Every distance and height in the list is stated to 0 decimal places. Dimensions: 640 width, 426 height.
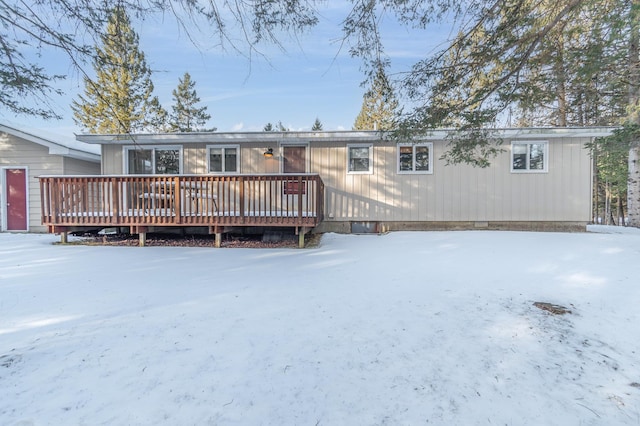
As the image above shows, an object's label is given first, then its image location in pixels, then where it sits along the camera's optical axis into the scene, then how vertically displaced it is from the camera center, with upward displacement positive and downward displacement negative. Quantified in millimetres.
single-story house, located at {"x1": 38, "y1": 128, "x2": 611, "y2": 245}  8031 +1118
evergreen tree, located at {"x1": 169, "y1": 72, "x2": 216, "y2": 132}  21938 +7886
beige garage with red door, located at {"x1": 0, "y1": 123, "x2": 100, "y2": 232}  9133 +1141
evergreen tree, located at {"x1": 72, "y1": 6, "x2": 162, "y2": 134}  16642 +6230
